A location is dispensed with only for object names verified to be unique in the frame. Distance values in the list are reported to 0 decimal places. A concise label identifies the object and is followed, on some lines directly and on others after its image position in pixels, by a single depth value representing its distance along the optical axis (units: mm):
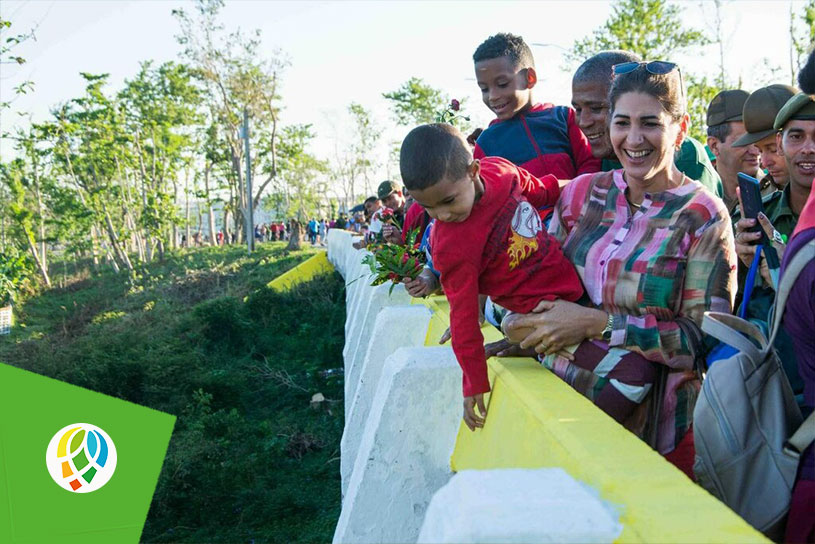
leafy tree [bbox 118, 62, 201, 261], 33062
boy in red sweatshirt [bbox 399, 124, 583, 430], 2631
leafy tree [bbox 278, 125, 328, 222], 40875
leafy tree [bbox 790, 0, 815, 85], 13461
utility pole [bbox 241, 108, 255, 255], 30711
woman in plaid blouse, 2404
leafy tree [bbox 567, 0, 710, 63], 19734
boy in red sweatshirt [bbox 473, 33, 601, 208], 3685
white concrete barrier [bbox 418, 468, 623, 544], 1490
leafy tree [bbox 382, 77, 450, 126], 35688
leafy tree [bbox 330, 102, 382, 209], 49250
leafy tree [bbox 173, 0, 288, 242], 34031
